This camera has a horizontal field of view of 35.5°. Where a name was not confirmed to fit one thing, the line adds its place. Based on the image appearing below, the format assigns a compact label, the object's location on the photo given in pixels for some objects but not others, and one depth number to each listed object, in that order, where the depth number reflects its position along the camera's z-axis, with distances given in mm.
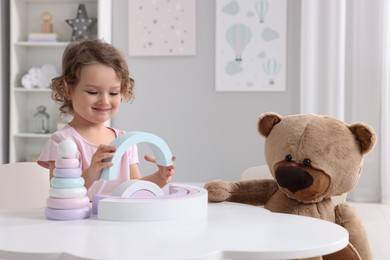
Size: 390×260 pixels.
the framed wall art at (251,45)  4027
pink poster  4113
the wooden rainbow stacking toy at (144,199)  1095
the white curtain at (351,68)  3900
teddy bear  1307
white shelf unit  4086
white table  886
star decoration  4035
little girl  1381
